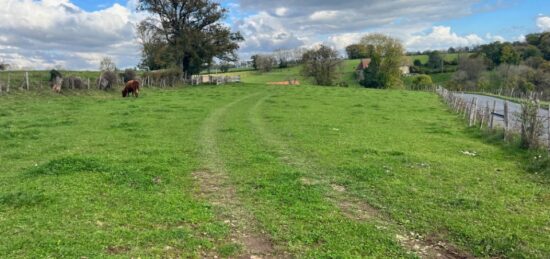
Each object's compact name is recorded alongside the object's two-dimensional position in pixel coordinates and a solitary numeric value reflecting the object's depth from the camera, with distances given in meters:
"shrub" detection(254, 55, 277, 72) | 121.78
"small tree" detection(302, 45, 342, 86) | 88.56
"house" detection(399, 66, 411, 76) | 123.11
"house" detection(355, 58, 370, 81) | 104.76
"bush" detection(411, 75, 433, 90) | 98.00
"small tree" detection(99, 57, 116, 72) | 69.44
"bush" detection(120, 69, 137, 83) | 45.39
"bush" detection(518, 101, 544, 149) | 14.32
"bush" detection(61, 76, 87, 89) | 34.88
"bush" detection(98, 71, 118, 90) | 39.03
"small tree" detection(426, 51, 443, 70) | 131.88
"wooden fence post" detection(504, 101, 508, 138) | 16.85
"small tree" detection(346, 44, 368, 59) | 138.31
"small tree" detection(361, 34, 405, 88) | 93.19
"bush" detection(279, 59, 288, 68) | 124.22
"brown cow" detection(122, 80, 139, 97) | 37.00
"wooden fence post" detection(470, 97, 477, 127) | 23.19
